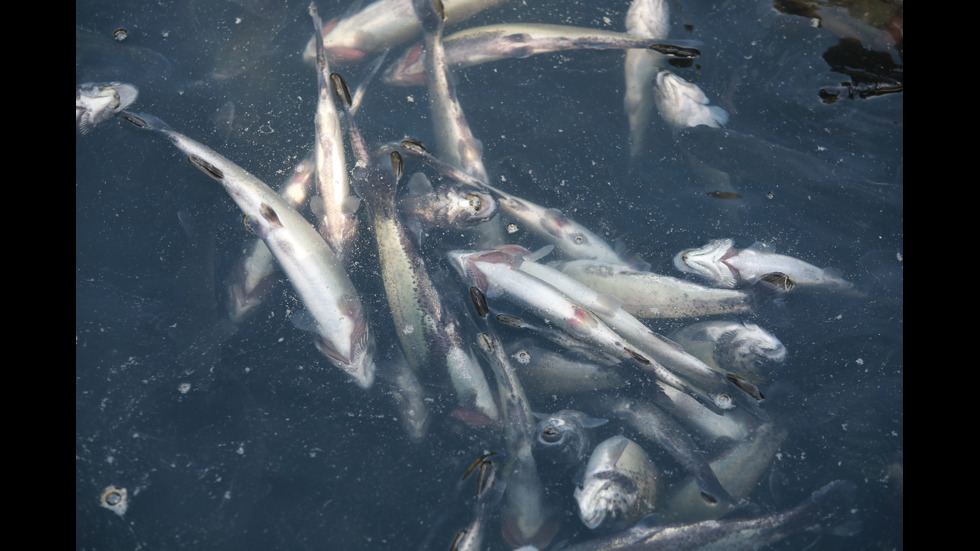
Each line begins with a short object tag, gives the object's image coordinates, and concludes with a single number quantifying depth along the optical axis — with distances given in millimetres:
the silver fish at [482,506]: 2742
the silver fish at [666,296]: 3252
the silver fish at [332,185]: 3266
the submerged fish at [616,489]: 2795
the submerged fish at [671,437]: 2857
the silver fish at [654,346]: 2980
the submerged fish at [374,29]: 3955
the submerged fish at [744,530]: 2779
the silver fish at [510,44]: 3869
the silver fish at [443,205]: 3358
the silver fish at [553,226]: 3447
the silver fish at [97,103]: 3418
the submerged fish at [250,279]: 3211
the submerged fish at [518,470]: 2854
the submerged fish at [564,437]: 2889
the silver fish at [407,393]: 3029
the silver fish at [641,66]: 3785
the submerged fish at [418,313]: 3049
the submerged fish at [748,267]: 3256
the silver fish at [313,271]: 3014
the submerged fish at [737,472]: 2881
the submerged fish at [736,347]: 3086
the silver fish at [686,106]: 3652
